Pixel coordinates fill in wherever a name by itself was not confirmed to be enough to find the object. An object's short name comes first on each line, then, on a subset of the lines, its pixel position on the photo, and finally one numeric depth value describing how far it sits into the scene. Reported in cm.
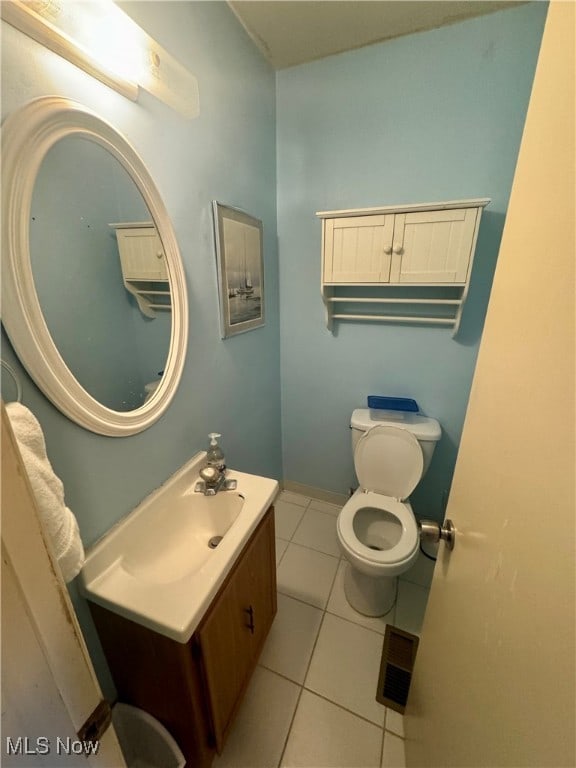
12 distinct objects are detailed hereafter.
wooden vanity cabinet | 75
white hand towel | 56
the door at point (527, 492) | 31
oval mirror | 61
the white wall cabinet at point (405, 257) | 127
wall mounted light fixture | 57
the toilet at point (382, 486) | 140
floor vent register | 111
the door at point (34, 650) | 33
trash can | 86
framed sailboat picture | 121
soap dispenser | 114
